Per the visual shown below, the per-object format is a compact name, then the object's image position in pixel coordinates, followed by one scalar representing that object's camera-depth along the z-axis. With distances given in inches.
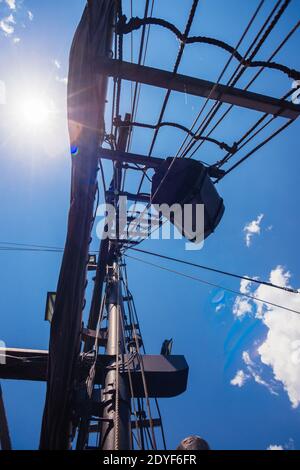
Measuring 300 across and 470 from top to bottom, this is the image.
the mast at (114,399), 103.1
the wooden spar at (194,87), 117.7
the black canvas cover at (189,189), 147.7
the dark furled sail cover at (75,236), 83.4
